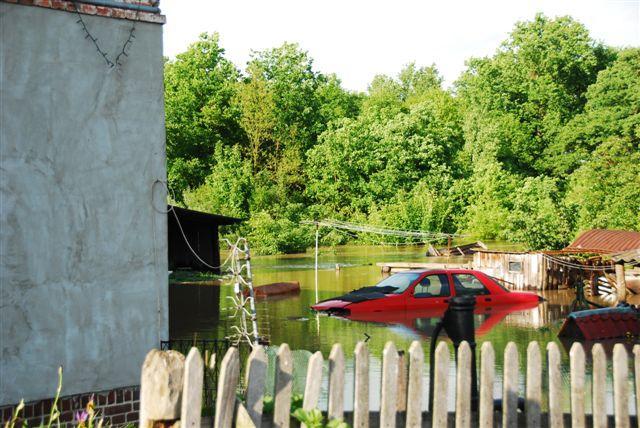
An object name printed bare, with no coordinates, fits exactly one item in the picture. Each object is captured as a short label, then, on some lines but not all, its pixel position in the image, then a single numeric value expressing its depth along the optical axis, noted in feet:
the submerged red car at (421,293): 76.64
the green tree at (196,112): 232.12
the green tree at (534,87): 220.02
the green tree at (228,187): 218.18
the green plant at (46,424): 25.66
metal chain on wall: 27.78
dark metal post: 23.17
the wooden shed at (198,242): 84.38
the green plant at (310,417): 17.72
